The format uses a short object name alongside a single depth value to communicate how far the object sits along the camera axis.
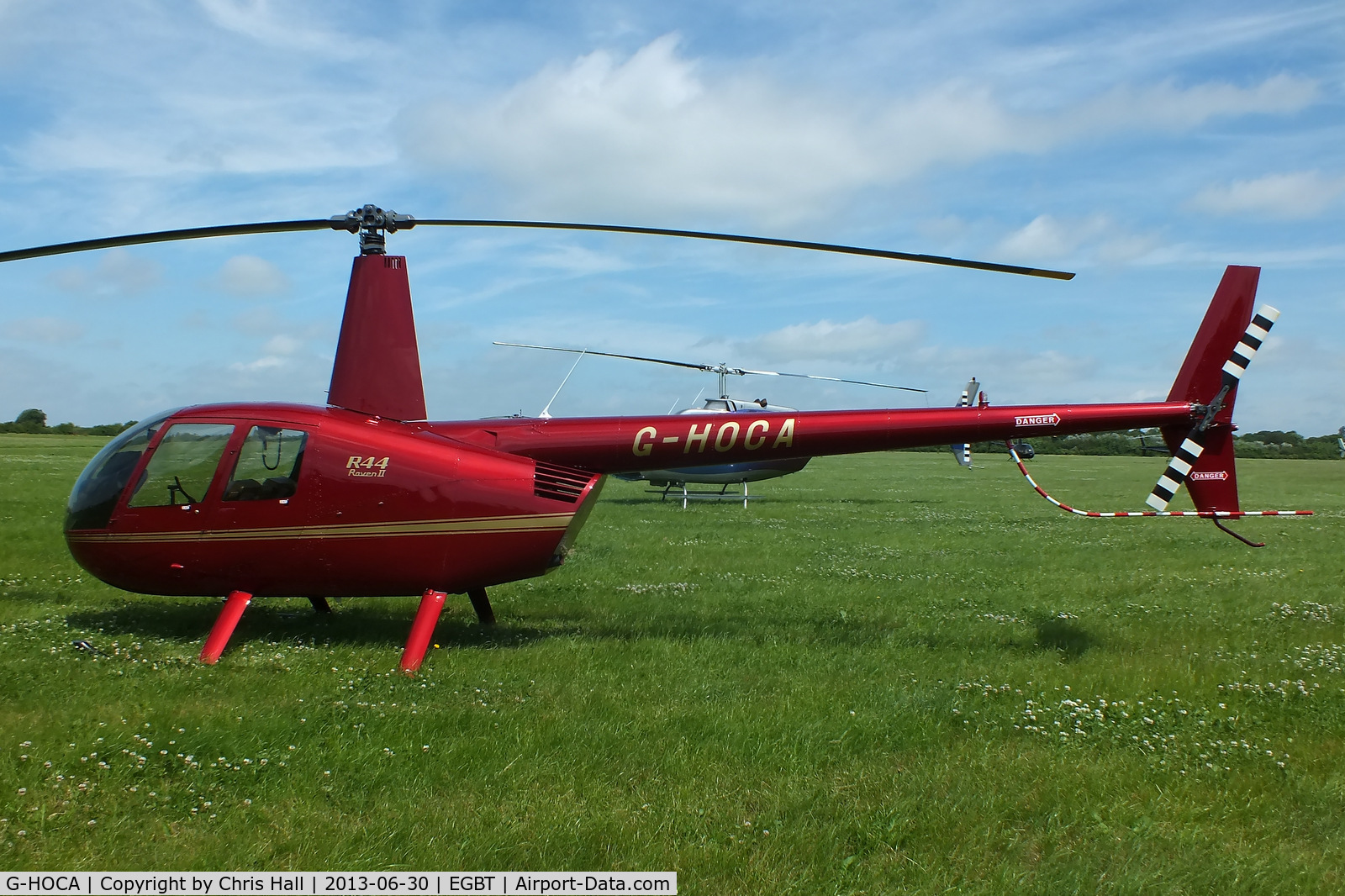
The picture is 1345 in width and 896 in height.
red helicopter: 7.96
